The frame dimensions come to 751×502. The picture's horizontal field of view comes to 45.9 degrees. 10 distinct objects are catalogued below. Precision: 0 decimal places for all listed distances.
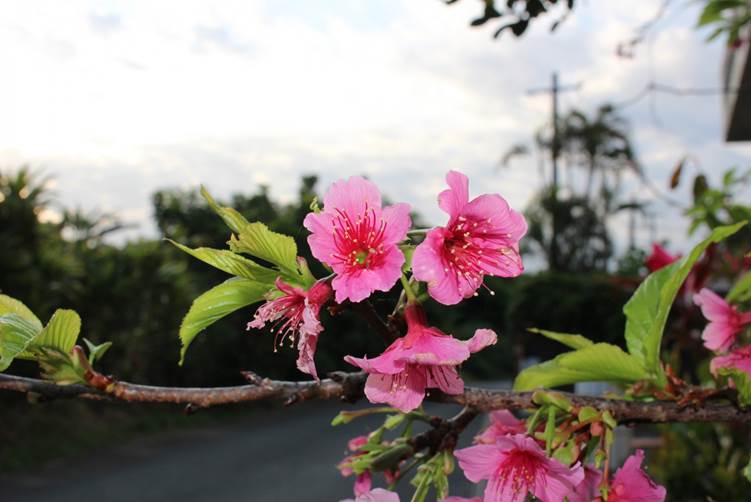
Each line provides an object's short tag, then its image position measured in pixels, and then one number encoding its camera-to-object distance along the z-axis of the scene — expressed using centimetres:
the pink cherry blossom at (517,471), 23
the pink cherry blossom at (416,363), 21
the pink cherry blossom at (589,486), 25
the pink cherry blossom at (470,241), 21
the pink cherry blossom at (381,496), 23
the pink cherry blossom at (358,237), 21
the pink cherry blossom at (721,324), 36
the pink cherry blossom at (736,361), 31
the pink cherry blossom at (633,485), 26
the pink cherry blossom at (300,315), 21
